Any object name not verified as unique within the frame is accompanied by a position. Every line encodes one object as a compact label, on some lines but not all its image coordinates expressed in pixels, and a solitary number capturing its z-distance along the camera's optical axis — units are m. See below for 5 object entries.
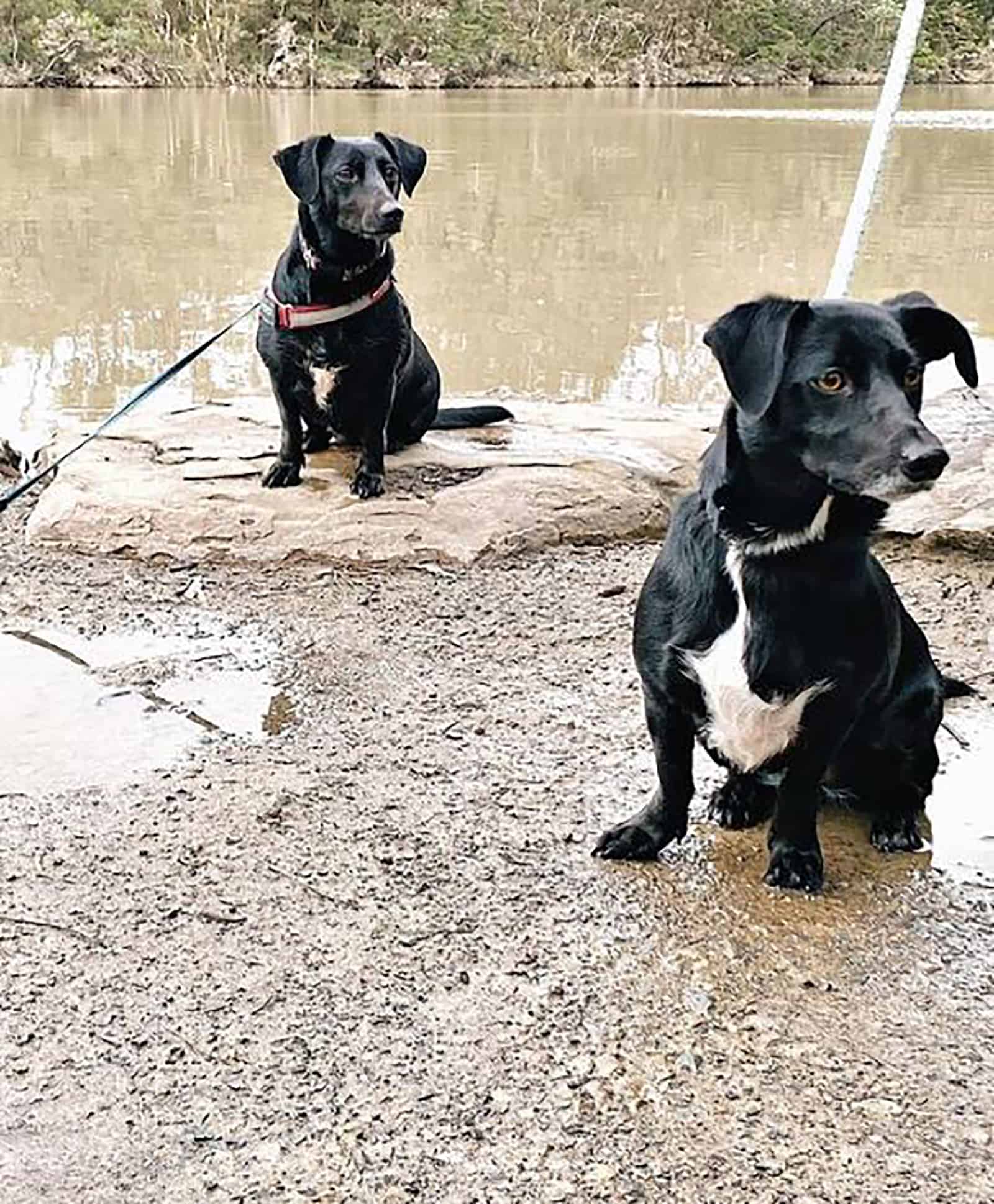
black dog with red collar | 4.88
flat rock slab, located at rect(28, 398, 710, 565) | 4.80
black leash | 4.49
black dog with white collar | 2.50
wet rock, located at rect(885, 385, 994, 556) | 4.82
